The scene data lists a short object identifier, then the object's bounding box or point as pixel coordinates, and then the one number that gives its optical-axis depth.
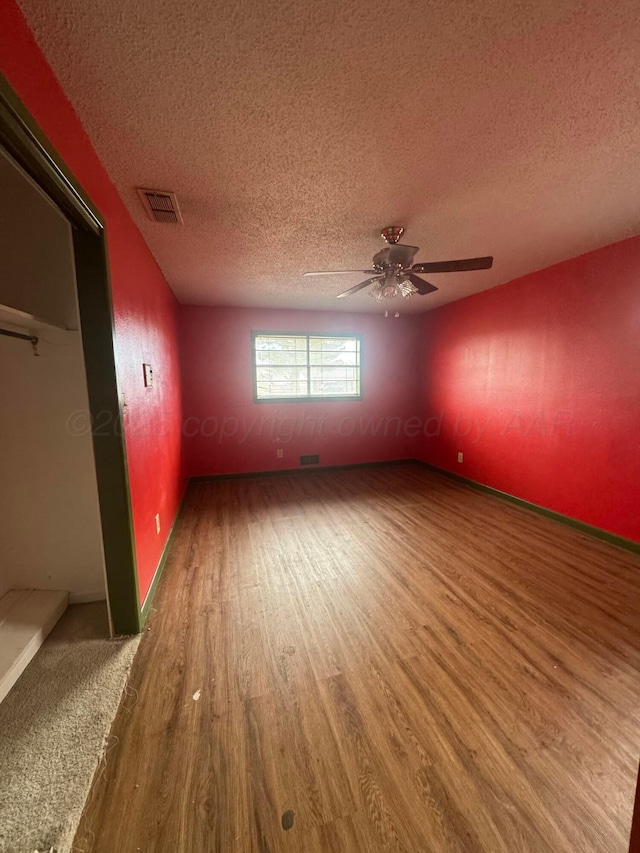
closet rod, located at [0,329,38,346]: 1.39
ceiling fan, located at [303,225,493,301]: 2.05
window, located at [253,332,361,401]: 4.43
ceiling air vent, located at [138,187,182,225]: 1.69
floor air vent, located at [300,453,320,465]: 4.64
